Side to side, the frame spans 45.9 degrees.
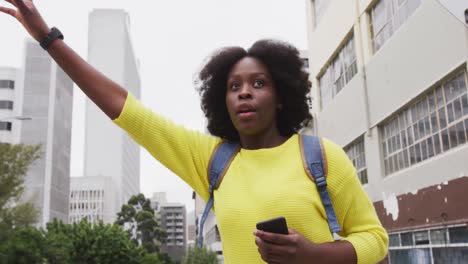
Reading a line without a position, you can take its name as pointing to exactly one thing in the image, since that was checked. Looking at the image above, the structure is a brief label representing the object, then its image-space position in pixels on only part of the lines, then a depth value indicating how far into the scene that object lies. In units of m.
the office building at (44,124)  57.47
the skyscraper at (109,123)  133.00
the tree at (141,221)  61.16
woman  1.60
